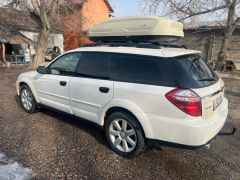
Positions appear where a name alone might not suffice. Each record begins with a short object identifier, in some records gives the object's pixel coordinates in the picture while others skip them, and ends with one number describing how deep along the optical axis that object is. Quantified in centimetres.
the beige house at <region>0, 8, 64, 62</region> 1324
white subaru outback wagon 238
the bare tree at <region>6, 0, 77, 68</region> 1061
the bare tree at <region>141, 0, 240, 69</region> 1009
